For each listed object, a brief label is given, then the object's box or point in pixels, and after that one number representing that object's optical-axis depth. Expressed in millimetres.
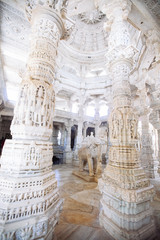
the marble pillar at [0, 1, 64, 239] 1266
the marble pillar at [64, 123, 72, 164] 10695
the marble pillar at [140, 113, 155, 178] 6157
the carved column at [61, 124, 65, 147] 12736
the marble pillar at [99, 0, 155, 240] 2029
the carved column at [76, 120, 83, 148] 10742
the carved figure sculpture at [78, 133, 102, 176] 5627
